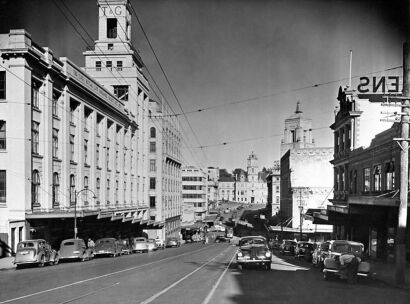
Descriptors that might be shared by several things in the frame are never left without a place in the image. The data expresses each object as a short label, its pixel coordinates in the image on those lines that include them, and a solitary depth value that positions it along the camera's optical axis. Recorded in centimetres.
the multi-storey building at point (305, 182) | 7372
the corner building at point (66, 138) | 3650
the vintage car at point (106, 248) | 3809
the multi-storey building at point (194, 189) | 13675
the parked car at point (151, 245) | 4957
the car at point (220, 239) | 9469
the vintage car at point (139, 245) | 4760
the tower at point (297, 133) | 10262
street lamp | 3858
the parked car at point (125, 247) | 4252
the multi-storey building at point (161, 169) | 8456
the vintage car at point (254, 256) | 2339
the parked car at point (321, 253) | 2335
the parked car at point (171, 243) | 6789
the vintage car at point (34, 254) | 2686
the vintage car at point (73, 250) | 3219
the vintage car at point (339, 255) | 1819
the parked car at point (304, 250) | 3356
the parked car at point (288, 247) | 4275
